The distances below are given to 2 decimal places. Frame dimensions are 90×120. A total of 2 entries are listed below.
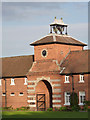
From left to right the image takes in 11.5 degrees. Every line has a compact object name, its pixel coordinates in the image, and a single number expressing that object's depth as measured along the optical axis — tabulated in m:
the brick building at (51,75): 64.94
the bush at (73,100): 64.06
